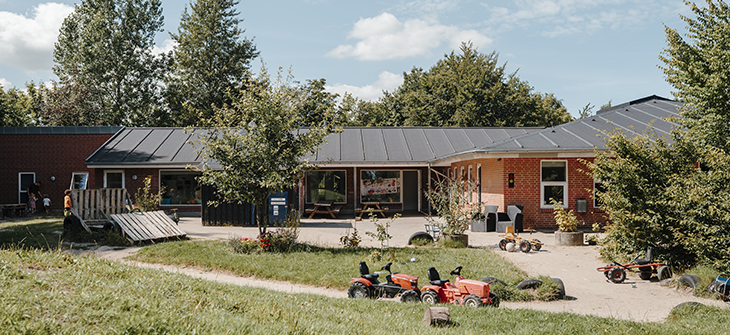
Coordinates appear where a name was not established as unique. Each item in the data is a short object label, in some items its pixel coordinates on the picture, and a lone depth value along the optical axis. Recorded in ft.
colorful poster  73.46
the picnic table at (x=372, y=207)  62.75
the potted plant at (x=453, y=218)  37.73
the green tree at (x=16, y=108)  113.70
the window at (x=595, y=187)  48.55
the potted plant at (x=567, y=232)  38.88
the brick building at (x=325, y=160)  61.72
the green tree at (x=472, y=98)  117.80
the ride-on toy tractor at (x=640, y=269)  26.66
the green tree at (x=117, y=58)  110.52
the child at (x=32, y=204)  68.37
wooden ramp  38.68
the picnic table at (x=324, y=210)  63.59
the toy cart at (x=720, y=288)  22.32
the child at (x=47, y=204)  68.69
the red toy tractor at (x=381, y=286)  22.39
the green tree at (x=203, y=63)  115.03
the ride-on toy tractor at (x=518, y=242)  35.60
